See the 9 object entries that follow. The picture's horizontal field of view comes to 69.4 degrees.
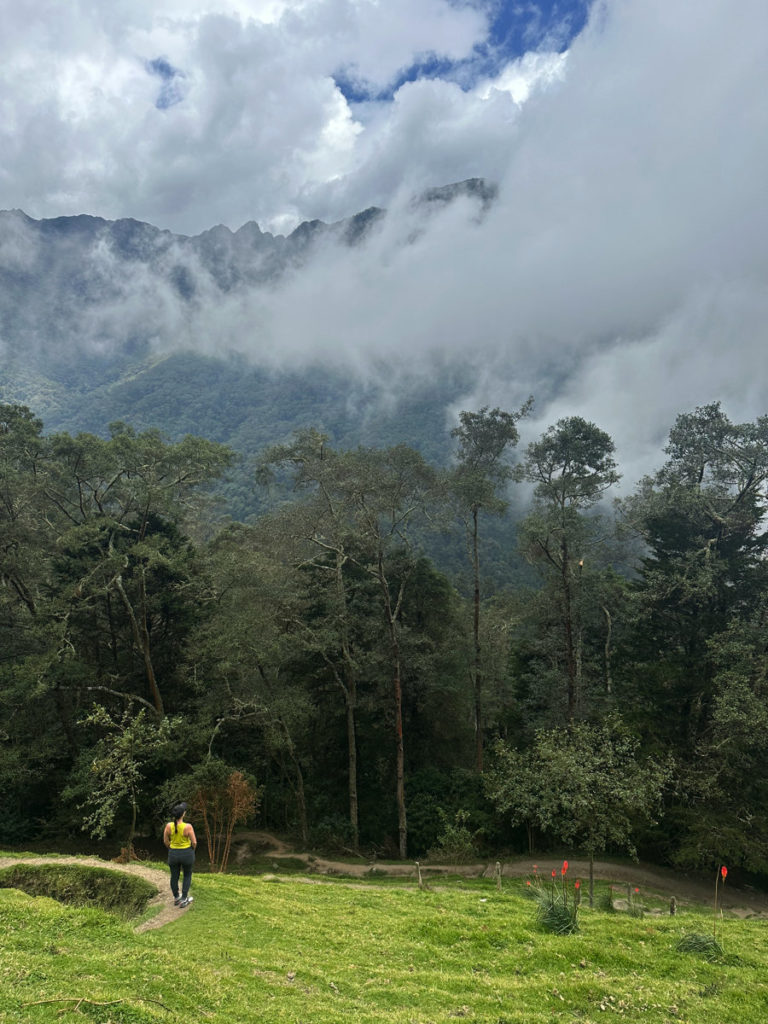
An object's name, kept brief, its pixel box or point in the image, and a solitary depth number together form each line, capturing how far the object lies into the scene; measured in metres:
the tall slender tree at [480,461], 27.97
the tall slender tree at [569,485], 25.92
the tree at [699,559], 23.98
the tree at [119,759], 18.50
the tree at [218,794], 20.75
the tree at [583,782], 16.11
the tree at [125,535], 23.75
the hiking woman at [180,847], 10.22
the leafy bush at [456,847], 24.08
